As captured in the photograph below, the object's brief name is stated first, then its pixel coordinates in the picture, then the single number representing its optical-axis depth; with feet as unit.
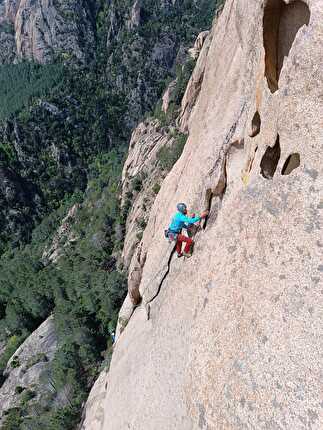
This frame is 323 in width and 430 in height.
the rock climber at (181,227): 39.47
